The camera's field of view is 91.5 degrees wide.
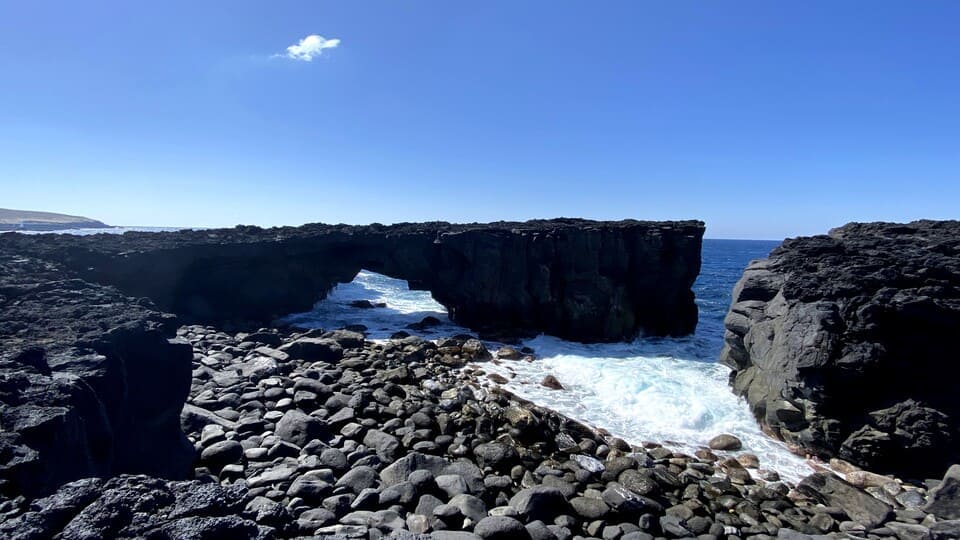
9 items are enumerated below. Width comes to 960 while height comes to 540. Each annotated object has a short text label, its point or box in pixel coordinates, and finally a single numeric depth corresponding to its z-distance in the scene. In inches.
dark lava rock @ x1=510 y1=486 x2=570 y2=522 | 350.9
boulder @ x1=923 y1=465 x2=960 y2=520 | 389.4
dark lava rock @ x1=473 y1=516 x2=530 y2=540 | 308.0
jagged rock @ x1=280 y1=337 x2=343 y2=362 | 725.3
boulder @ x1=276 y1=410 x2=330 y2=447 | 445.4
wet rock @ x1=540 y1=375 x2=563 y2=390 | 706.6
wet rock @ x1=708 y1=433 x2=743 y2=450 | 531.2
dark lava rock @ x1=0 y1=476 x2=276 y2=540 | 159.2
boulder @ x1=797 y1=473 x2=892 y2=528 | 388.2
